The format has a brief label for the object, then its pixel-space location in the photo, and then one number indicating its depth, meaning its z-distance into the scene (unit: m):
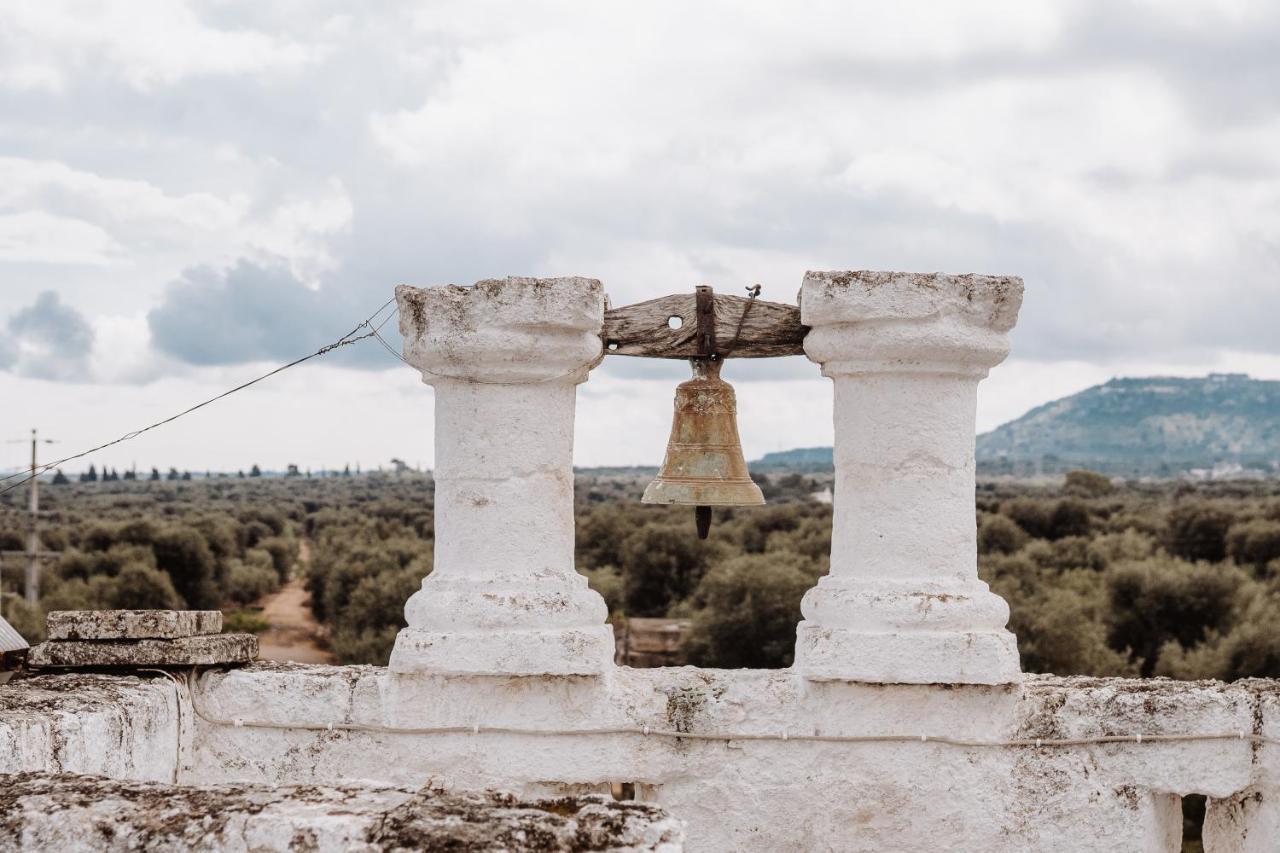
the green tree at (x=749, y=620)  16.31
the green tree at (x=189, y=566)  24.20
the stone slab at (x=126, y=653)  4.17
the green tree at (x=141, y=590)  20.94
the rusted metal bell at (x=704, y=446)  4.21
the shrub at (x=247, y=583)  25.28
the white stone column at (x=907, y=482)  3.89
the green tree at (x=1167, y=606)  16.61
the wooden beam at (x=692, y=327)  4.14
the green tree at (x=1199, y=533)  22.84
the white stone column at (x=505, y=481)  3.96
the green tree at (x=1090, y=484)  43.41
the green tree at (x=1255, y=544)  21.45
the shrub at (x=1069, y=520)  26.11
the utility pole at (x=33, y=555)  21.42
